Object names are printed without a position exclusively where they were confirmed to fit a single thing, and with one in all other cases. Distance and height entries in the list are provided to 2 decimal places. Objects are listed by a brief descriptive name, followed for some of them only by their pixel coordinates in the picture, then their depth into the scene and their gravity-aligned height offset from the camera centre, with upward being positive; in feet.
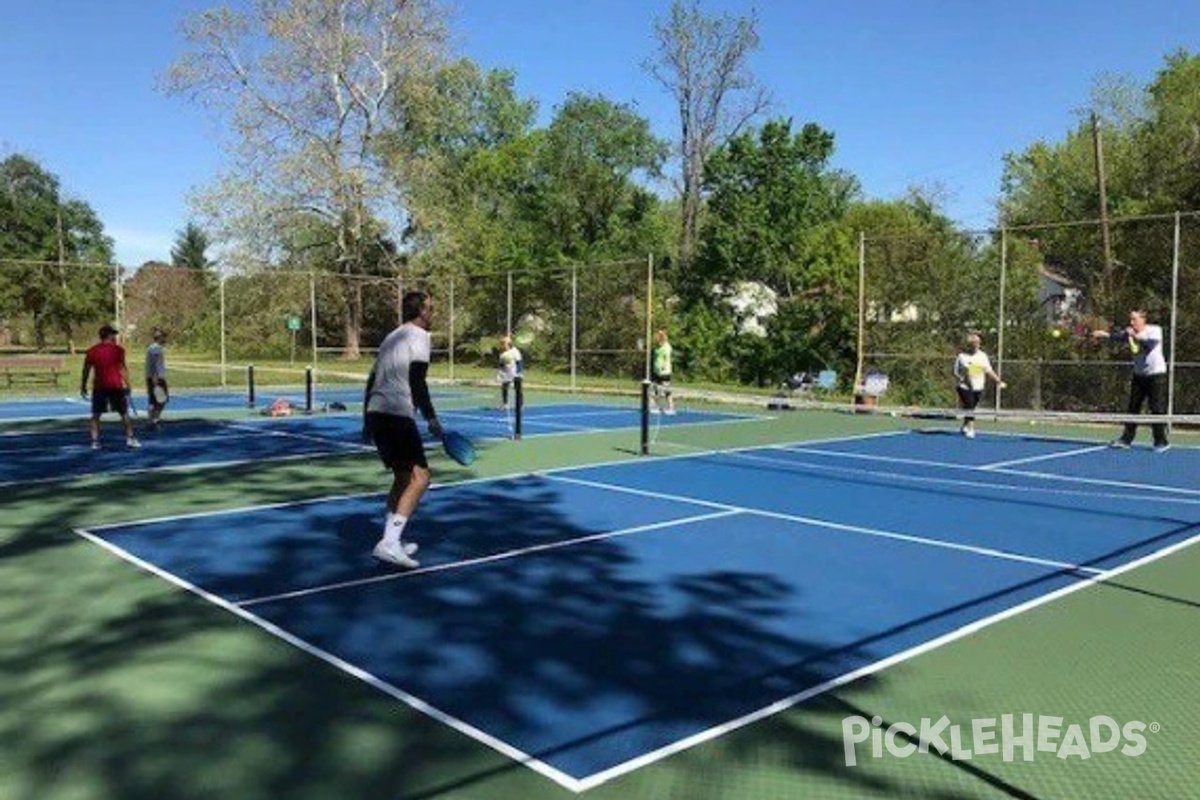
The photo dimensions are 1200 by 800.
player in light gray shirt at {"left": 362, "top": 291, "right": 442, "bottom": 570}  23.08 -1.44
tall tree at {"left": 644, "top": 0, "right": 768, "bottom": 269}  156.76 +40.74
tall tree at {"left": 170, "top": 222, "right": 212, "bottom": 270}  316.19 +34.04
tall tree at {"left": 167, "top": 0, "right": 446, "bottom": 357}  132.16 +32.24
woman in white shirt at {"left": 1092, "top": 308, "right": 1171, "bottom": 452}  46.21 -0.83
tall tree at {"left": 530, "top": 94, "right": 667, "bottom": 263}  166.88 +31.28
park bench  93.20 -1.35
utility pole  62.99 +5.86
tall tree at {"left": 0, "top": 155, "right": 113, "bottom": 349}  146.30 +24.12
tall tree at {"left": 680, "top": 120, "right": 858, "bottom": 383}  99.45 +11.46
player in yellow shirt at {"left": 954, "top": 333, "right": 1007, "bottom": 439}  53.58 -1.27
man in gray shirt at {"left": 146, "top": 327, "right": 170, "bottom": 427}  55.57 -1.21
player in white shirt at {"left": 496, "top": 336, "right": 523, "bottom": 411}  68.08 -0.89
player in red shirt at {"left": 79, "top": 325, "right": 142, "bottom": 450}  45.93 -1.15
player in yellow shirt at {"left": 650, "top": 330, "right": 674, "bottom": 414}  66.44 -1.20
